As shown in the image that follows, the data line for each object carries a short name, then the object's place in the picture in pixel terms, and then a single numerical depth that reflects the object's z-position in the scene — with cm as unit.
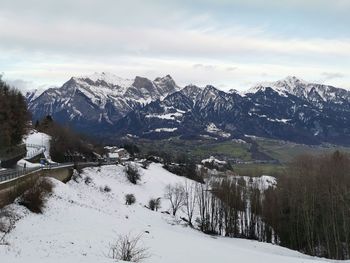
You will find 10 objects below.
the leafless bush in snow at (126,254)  2811
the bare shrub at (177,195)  9204
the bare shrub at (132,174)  12420
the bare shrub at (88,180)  9347
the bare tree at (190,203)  8580
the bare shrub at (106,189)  9559
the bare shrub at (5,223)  2829
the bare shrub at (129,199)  8880
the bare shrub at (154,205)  9329
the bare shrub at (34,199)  4016
